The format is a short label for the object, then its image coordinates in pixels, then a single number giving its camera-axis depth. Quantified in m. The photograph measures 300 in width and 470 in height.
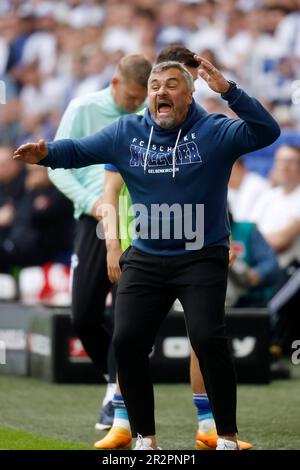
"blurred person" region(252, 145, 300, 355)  19.41
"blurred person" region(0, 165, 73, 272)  24.14
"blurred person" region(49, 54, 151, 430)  12.93
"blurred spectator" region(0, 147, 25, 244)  25.62
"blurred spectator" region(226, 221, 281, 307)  18.39
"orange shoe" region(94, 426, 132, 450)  11.63
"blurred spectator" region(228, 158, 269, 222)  21.47
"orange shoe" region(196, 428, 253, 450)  11.62
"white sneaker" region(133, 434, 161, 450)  10.43
